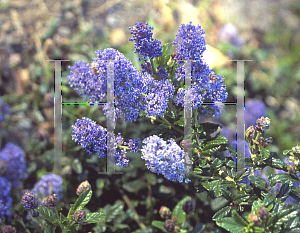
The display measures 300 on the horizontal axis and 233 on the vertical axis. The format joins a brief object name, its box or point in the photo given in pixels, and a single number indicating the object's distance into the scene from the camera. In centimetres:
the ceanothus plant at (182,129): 83
